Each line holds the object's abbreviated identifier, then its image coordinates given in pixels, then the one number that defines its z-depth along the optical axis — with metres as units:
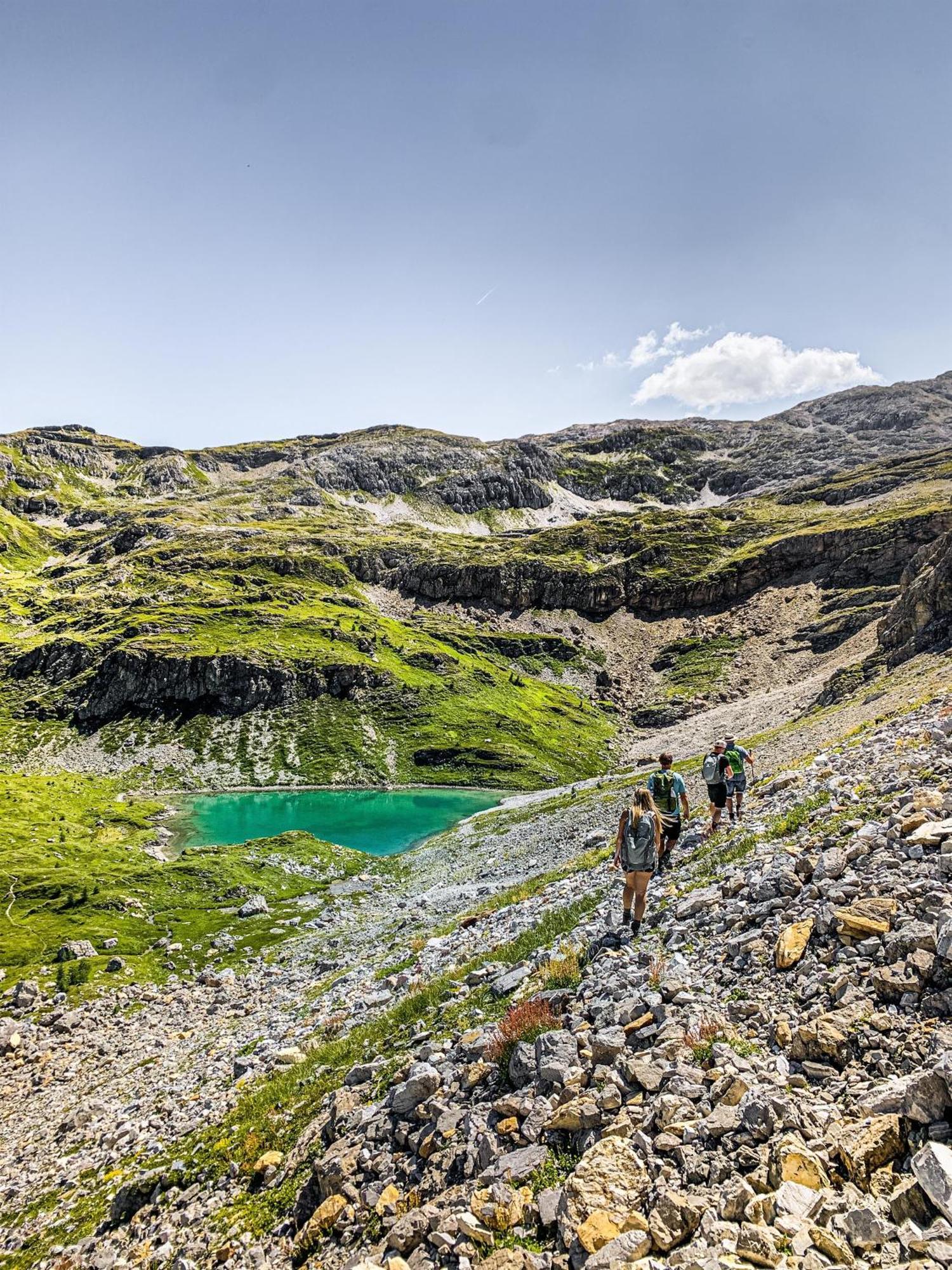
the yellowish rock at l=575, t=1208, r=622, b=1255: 6.42
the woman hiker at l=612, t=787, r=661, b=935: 15.06
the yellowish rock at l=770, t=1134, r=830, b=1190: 5.92
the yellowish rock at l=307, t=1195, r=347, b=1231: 9.57
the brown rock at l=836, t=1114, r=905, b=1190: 5.83
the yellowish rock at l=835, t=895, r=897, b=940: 8.98
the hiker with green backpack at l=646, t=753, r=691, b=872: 20.45
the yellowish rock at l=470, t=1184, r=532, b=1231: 7.50
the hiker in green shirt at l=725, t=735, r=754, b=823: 23.36
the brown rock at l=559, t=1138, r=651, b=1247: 6.75
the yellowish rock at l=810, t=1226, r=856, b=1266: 5.04
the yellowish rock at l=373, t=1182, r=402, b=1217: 8.98
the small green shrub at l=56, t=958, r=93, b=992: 30.72
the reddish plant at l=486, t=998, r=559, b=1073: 11.21
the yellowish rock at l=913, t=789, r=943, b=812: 11.62
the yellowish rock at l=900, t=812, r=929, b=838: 11.13
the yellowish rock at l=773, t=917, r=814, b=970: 9.68
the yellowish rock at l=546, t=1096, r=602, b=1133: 8.19
